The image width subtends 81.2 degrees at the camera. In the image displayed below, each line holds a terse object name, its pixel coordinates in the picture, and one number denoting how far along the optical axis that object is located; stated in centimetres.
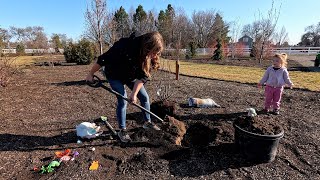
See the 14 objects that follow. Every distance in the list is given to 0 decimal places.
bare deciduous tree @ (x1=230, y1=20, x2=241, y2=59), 2046
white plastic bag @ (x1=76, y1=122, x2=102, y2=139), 273
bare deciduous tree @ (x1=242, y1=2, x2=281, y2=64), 1334
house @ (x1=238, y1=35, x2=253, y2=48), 4577
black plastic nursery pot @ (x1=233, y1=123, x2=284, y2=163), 219
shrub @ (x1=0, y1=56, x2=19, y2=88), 592
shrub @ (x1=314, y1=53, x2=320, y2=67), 1207
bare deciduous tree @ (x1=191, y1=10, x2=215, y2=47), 3634
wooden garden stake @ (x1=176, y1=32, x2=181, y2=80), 651
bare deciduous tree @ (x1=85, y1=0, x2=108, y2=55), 1064
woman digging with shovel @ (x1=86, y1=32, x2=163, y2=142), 224
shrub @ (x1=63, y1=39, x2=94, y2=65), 1254
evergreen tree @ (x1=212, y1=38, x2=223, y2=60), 1742
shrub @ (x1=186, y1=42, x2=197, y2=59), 1945
